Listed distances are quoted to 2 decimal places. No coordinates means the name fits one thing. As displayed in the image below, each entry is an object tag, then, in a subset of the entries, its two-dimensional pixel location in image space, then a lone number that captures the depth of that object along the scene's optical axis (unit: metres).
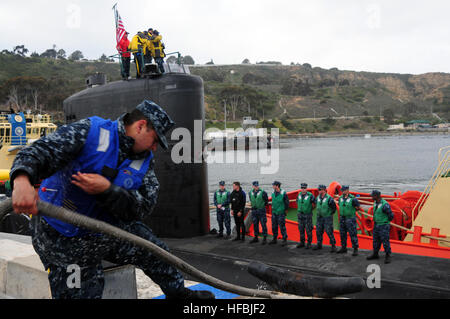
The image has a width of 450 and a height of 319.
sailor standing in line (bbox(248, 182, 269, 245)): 11.58
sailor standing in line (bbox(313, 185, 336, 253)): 10.34
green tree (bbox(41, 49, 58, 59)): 168.29
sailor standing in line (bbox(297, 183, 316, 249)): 10.70
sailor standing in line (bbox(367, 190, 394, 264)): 8.91
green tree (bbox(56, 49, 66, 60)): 162.75
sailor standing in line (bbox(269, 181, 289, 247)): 11.16
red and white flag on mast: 10.98
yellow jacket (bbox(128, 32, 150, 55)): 10.12
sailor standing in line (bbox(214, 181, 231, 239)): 12.64
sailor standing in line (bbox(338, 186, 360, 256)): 9.84
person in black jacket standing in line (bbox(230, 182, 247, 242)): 11.38
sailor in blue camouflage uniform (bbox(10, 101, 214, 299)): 2.37
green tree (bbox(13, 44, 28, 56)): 133.38
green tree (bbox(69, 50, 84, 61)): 170.50
